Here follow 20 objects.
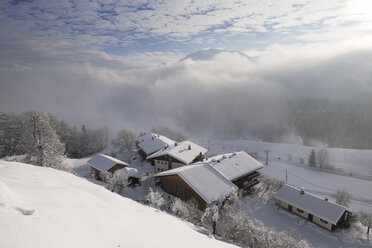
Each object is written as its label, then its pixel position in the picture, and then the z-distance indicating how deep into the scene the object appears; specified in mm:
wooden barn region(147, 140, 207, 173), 44062
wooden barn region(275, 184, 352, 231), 28859
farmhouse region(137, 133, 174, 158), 56719
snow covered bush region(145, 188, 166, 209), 20159
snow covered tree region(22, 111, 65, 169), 27297
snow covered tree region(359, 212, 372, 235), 27169
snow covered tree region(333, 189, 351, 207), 37238
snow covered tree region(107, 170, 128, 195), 29938
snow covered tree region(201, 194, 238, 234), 18258
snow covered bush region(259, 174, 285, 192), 40594
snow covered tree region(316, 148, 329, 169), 77812
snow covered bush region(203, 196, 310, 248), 15867
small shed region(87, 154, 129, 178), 42844
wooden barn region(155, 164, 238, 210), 27281
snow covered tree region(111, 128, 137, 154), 79812
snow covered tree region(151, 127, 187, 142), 99125
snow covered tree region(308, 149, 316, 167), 77875
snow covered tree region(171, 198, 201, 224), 20370
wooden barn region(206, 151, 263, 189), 36344
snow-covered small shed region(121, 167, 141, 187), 38844
